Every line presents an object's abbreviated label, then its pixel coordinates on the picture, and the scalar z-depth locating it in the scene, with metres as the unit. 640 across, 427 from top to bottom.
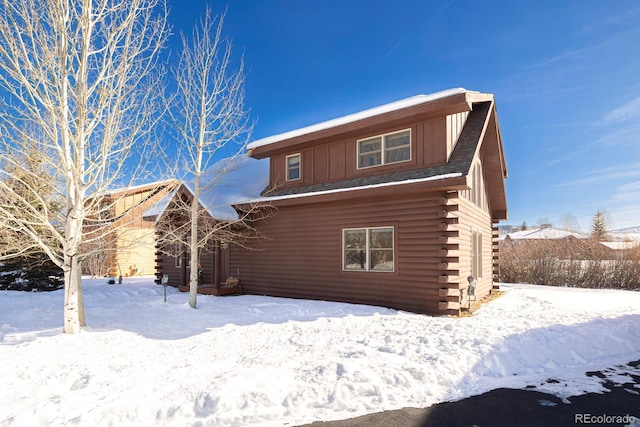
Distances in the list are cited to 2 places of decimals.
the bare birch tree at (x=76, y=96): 6.61
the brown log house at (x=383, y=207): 8.63
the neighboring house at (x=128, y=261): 20.75
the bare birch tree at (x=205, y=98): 10.07
